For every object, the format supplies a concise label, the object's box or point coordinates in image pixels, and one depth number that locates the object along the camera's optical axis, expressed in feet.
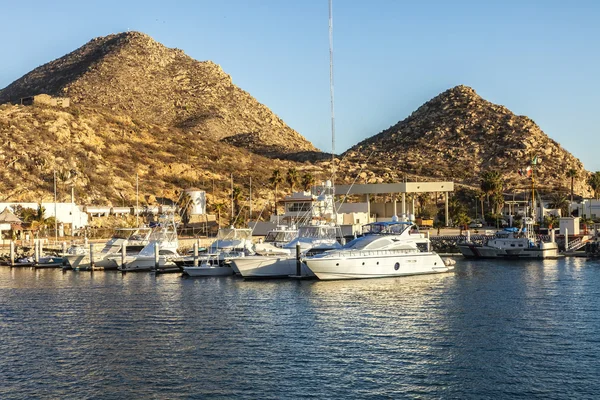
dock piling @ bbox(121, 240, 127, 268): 265.38
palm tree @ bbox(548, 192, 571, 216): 462.19
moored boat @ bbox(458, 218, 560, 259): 303.27
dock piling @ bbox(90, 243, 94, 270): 271.49
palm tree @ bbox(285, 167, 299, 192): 437.75
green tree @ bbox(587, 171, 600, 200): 475.11
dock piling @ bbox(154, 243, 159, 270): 260.62
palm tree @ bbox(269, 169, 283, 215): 426.10
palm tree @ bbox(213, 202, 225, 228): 392.27
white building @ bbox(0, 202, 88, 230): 367.04
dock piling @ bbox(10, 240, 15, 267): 293.74
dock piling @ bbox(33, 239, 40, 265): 289.29
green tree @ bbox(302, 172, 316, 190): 438.81
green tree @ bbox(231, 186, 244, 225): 412.61
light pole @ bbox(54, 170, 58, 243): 335.71
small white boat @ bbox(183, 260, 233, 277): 240.53
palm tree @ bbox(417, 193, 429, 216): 473.26
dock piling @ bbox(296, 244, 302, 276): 224.94
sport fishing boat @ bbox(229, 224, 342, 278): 227.40
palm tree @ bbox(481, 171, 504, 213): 439.63
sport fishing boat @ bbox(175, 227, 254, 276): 241.14
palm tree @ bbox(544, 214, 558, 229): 360.89
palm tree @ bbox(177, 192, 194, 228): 415.64
